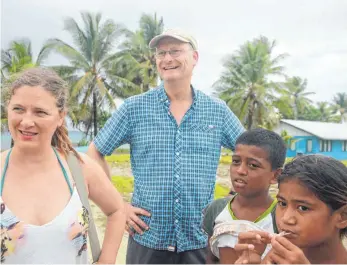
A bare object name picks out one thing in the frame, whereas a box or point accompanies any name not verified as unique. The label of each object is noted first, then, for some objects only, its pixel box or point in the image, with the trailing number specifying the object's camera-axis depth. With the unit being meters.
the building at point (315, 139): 27.43
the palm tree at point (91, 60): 23.84
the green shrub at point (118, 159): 21.39
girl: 1.49
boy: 2.00
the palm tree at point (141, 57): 25.17
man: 2.52
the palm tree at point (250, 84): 24.78
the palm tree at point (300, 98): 38.59
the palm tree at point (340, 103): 46.76
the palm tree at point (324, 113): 43.84
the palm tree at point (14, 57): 19.45
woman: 1.73
